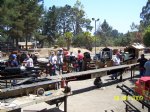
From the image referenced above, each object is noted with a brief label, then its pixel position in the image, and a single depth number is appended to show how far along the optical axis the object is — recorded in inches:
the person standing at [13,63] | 336.4
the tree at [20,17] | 878.7
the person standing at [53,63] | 390.0
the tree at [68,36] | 1529.8
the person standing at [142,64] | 380.2
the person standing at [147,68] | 294.2
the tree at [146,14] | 2182.2
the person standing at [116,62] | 380.8
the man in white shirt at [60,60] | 413.1
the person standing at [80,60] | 447.2
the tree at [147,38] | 1352.7
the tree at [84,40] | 1598.9
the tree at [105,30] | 2635.4
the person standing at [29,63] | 357.4
